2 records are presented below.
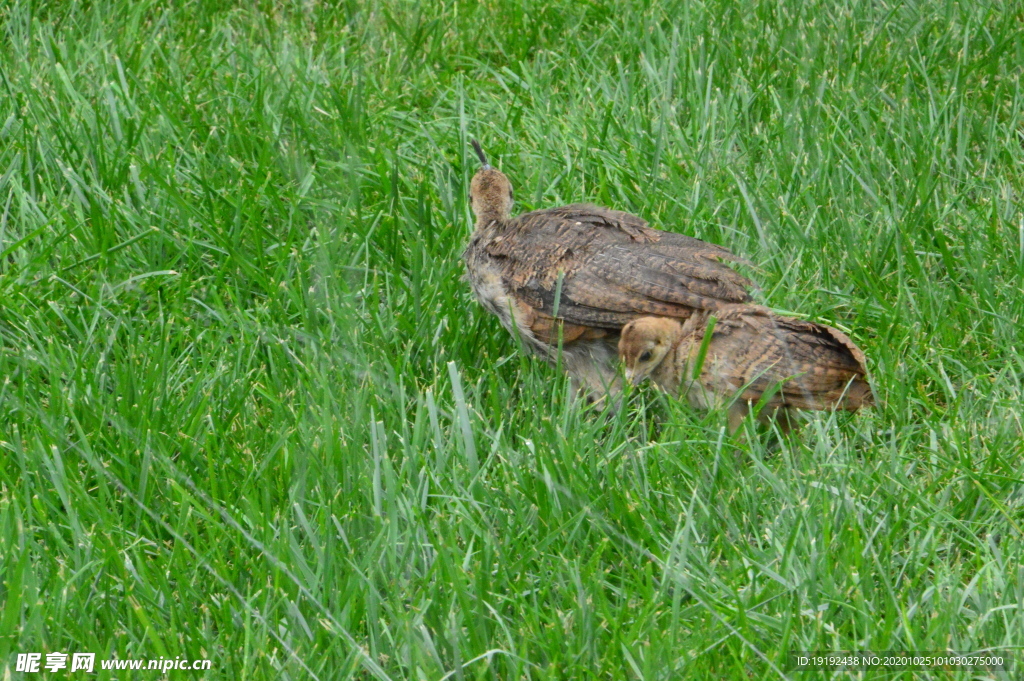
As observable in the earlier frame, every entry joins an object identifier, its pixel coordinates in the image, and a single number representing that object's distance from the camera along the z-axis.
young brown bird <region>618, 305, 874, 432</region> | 7.87
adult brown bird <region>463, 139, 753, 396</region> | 8.51
